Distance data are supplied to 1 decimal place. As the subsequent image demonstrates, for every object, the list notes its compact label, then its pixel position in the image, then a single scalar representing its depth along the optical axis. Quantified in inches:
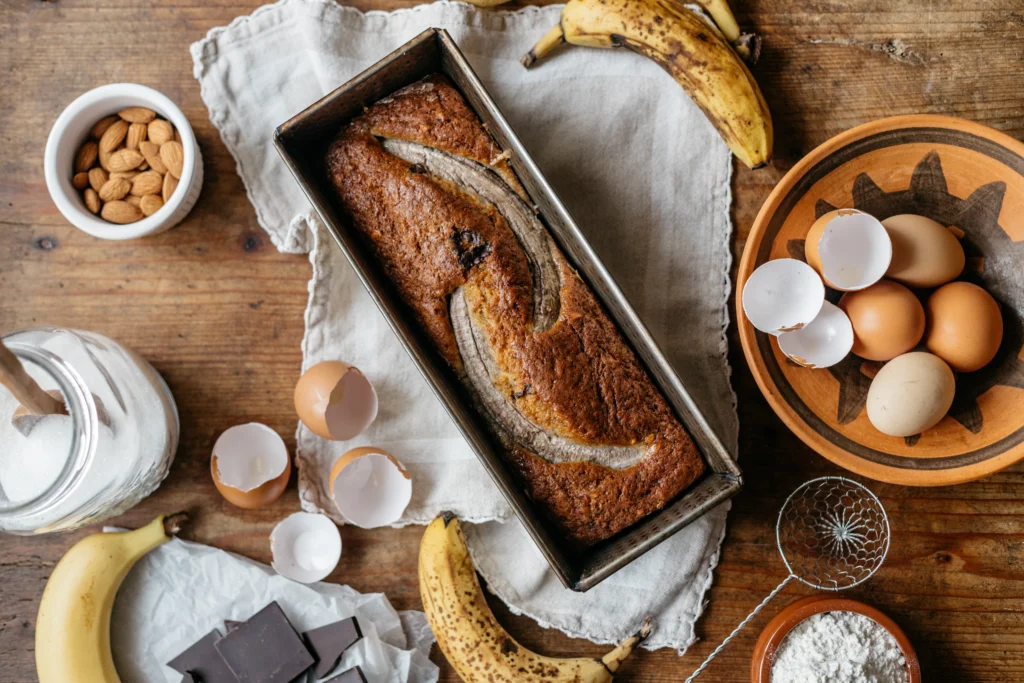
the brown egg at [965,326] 31.5
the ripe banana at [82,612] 33.6
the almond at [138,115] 33.9
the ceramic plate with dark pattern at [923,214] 32.2
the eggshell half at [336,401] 33.5
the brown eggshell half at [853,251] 31.7
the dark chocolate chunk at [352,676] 33.7
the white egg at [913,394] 31.4
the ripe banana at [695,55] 33.0
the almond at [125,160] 33.7
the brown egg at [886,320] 31.4
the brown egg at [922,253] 31.7
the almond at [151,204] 33.8
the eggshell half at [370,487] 33.8
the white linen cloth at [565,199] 34.4
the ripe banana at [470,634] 33.7
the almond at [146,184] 33.9
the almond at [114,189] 33.7
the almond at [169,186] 33.9
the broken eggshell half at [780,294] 32.1
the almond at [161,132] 33.8
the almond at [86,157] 33.9
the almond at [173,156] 33.7
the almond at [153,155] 33.8
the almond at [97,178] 33.9
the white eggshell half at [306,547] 34.4
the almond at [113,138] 33.8
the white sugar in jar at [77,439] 31.2
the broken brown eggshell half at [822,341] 32.2
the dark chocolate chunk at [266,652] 34.0
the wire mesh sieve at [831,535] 34.4
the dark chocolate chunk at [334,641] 34.1
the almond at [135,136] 33.9
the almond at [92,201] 33.8
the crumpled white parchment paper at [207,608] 34.6
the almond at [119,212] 33.7
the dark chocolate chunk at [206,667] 34.1
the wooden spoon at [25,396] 29.6
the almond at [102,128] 34.1
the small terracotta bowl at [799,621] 32.9
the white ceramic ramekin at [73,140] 33.3
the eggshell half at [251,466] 34.1
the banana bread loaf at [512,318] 32.1
